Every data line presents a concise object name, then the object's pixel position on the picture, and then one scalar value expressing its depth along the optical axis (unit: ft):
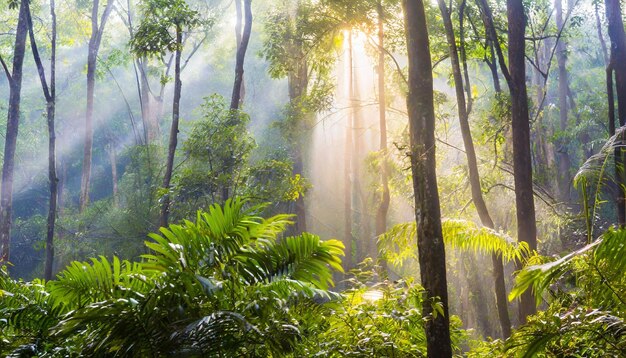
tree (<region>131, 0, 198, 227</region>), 51.88
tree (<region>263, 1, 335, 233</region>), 58.49
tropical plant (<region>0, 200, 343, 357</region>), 14.85
